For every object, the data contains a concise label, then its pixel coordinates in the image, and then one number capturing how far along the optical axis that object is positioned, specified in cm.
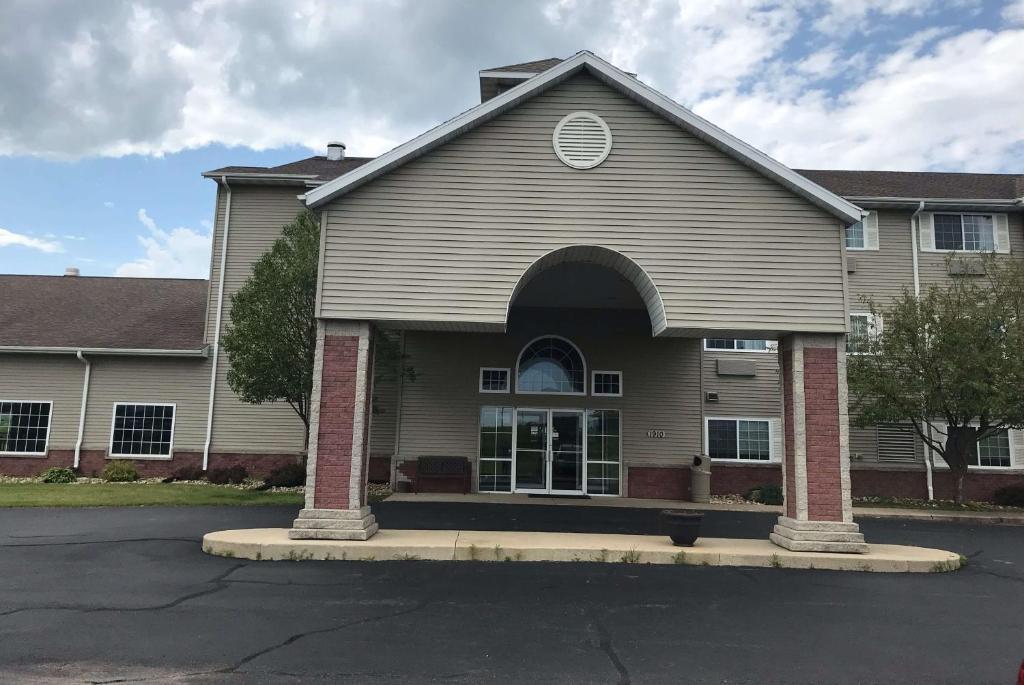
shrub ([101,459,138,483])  1862
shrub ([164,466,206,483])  1884
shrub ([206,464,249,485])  1873
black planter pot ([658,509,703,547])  1032
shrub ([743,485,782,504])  1744
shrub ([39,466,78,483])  1847
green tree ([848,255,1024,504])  1590
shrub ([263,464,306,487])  1778
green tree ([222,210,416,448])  1588
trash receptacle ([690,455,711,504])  1748
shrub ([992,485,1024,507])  1775
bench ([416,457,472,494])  1762
